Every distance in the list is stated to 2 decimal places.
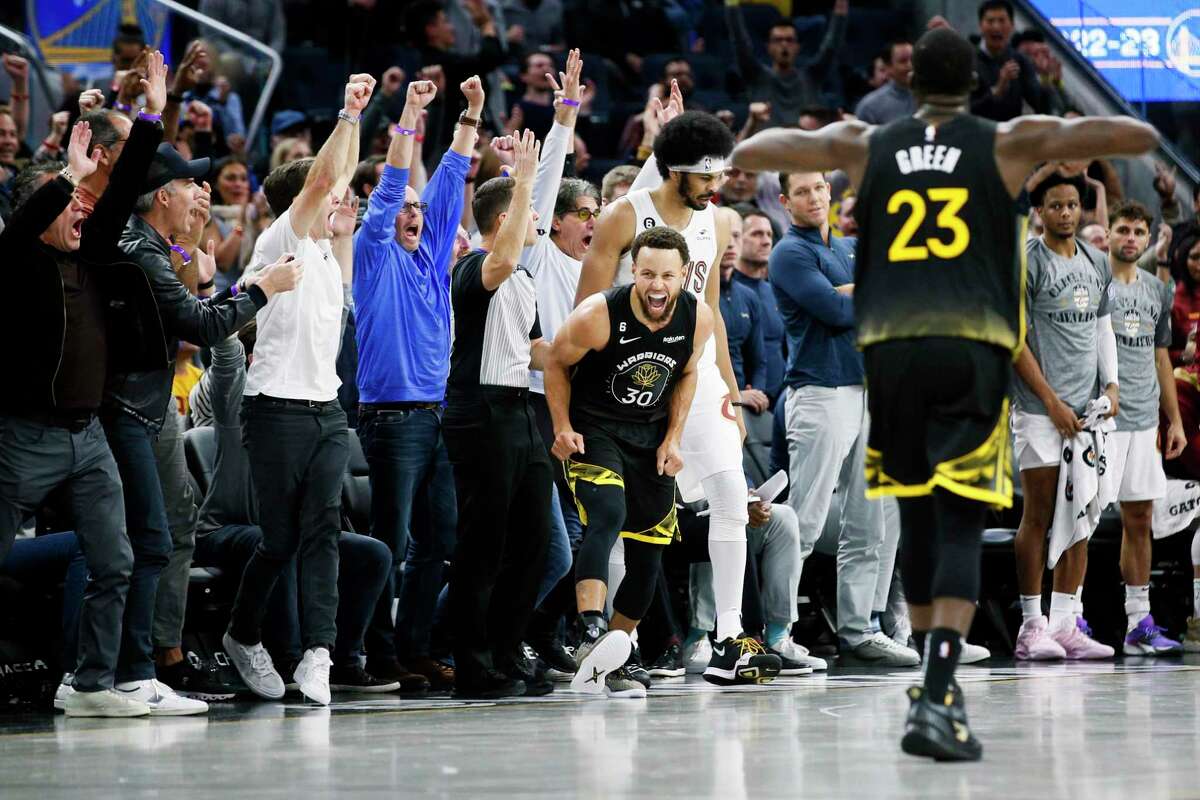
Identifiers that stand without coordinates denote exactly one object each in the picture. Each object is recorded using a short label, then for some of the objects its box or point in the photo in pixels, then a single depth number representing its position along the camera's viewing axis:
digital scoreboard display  28.69
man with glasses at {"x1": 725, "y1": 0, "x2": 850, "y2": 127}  29.36
